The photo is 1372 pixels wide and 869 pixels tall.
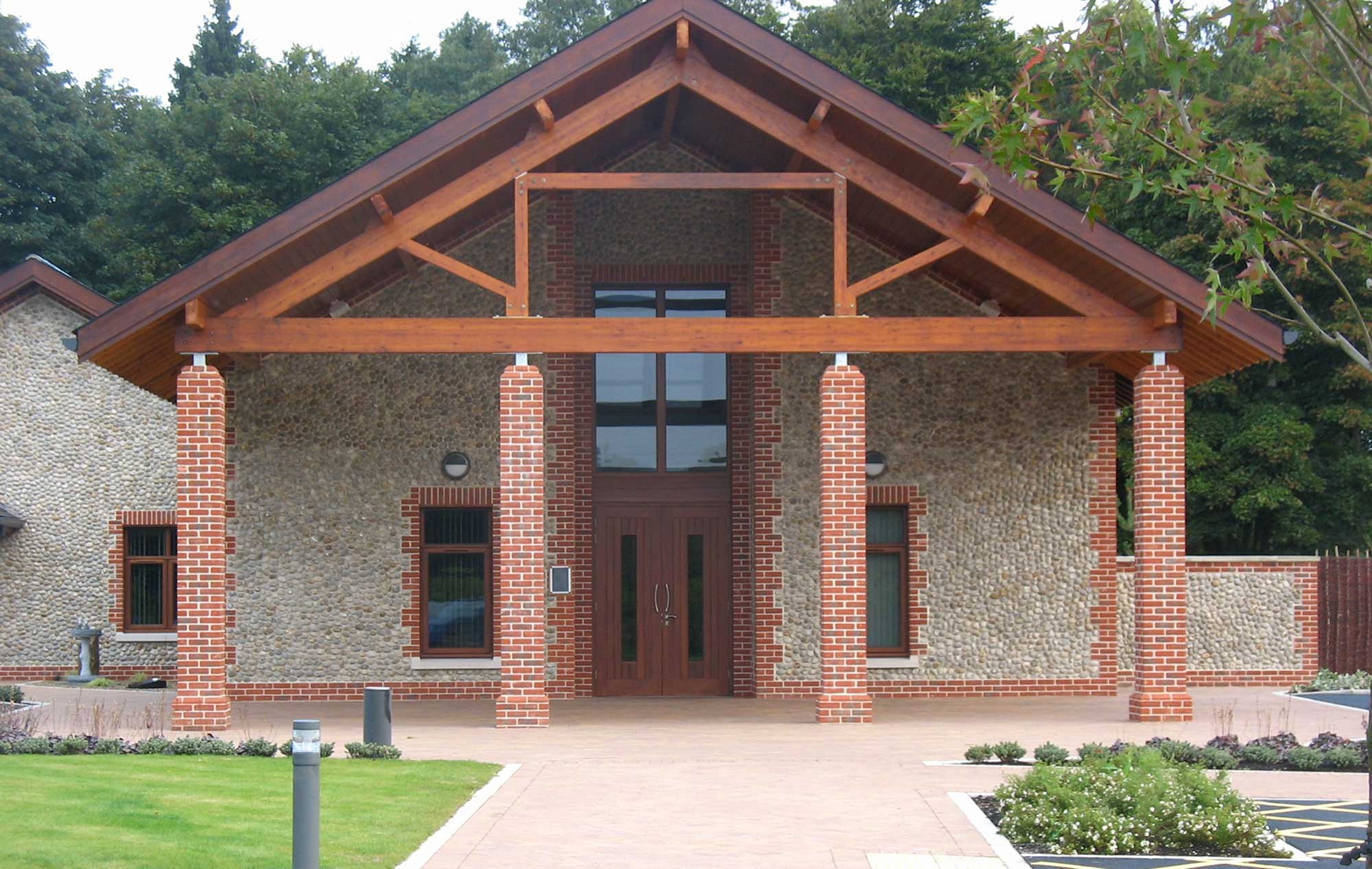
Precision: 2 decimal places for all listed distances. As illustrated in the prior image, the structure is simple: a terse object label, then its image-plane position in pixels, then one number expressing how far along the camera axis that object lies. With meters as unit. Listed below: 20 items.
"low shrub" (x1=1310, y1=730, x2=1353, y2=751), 13.27
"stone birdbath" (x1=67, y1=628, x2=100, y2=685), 23.03
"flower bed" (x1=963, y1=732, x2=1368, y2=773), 12.57
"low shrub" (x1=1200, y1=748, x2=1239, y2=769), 12.46
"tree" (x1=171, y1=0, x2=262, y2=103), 45.81
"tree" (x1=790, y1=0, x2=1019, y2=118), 35.81
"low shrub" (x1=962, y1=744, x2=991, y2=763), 12.84
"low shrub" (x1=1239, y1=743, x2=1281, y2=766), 12.86
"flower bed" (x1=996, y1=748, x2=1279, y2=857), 9.22
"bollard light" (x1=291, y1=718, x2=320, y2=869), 7.87
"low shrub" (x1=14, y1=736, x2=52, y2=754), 12.93
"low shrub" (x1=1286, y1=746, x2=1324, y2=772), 12.75
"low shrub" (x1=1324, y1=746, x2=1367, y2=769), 12.70
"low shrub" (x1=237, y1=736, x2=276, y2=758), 13.09
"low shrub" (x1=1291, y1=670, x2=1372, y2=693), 20.58
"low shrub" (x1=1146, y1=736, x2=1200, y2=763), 12.58
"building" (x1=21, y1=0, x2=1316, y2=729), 19.00
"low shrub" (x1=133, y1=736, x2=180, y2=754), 13.10
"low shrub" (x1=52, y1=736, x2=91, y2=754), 12.91
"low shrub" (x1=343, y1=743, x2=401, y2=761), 12.91
